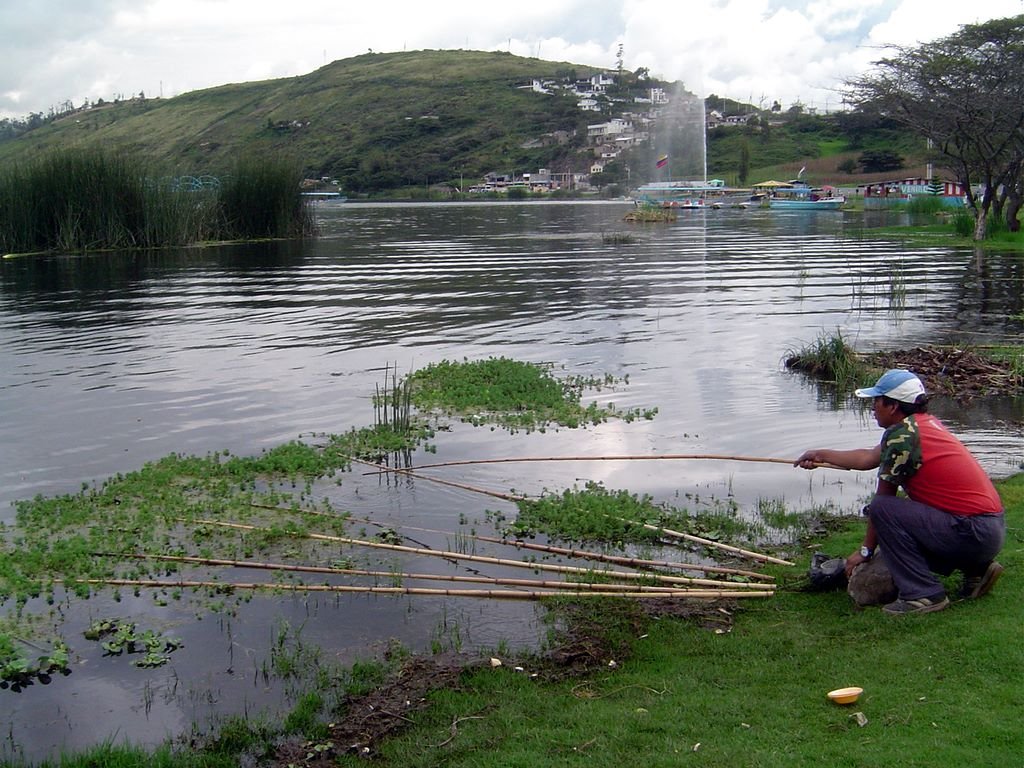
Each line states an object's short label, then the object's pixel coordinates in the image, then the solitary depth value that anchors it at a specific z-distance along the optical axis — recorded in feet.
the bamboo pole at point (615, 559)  27.20
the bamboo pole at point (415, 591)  25.71
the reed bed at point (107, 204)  141.08
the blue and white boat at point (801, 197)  280.72
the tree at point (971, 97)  132.77
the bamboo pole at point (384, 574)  26.53
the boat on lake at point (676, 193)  301.22
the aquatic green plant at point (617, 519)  31.63
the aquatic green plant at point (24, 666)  23.63
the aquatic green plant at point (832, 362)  55.42
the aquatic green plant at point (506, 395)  47.47
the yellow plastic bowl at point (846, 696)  18.92
